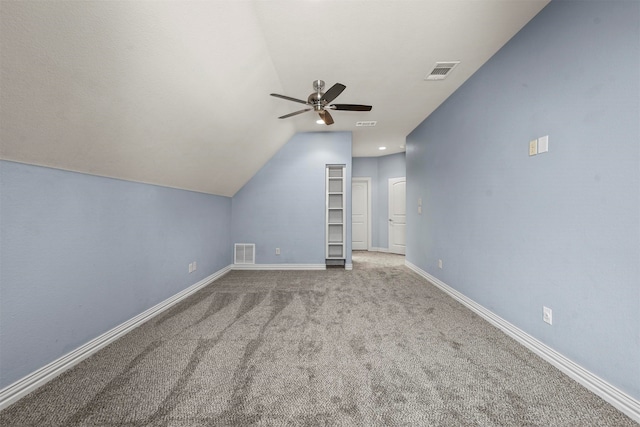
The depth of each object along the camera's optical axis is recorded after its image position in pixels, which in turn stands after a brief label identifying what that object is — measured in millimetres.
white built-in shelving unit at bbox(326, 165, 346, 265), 4814
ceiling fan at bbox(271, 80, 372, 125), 2502
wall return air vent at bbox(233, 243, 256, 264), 4668
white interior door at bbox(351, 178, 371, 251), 7199
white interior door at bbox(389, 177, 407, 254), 6617
